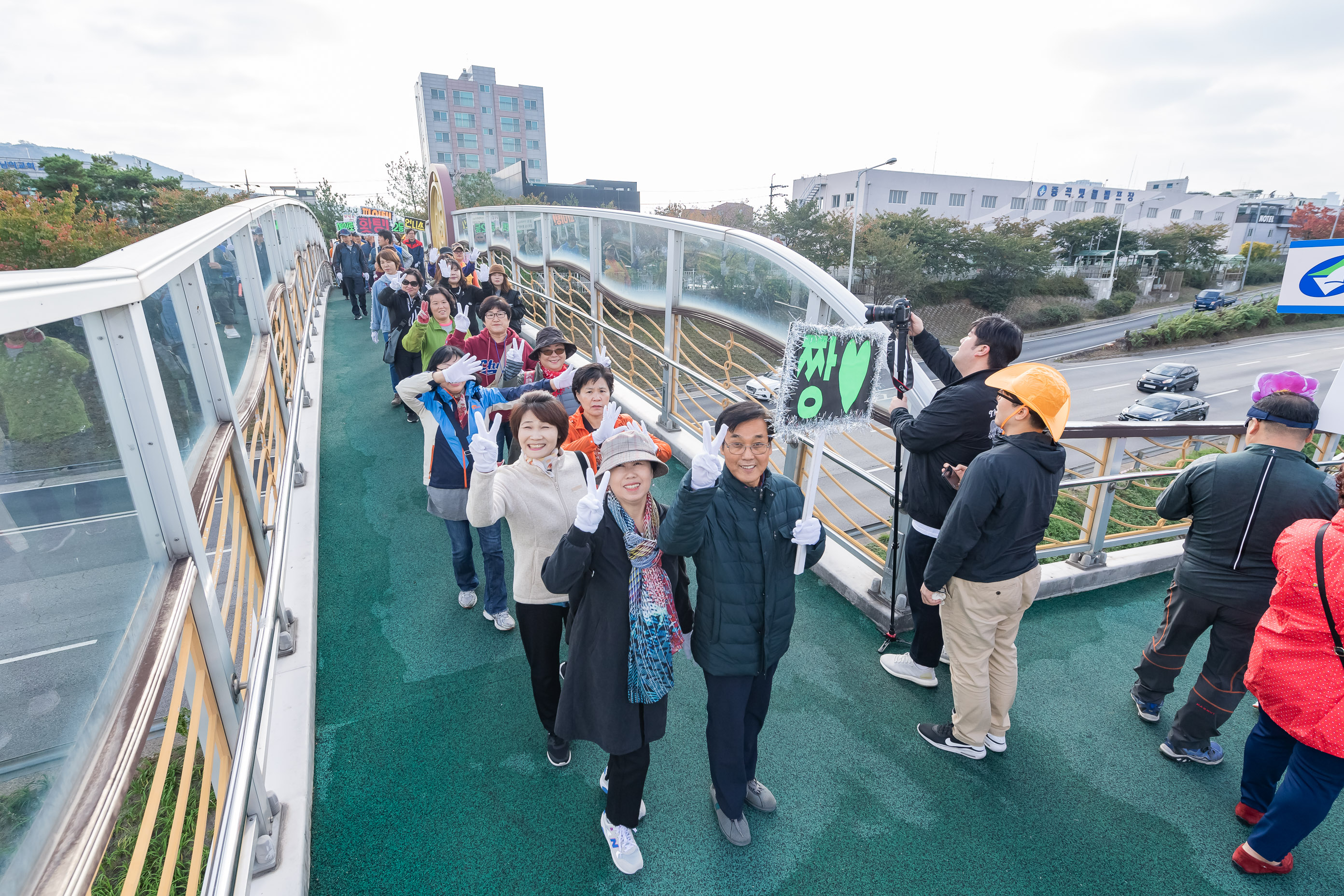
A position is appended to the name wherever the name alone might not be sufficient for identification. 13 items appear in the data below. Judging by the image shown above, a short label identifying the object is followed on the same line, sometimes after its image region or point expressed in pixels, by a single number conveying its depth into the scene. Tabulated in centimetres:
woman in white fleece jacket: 236
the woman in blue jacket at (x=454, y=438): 327
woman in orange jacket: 313
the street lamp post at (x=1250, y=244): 4903
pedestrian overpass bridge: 113
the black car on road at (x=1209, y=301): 3955
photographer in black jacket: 267
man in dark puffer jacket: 203
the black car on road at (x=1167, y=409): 2006
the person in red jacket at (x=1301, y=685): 194
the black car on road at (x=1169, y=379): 2506
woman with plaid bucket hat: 204
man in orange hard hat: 232
